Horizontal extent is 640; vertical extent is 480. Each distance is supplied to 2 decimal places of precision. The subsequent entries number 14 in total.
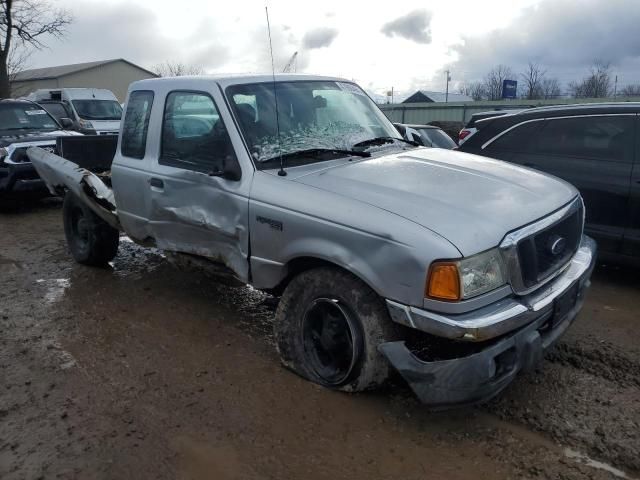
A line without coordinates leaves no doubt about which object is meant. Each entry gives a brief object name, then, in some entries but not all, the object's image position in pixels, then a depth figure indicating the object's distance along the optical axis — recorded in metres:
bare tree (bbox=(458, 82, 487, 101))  62.94
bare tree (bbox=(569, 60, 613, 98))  49.45
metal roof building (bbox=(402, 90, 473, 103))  54.81
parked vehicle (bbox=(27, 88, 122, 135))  17.70
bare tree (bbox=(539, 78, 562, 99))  51.90
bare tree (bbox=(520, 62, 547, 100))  53.98
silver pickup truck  2.89
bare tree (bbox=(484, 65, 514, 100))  59.95
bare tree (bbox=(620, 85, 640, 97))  47.52
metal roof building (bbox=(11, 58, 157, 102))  58.78
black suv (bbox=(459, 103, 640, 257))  5.09
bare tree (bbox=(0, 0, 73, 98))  28.72
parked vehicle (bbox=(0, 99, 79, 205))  8.99
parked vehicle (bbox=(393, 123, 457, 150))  12.29
